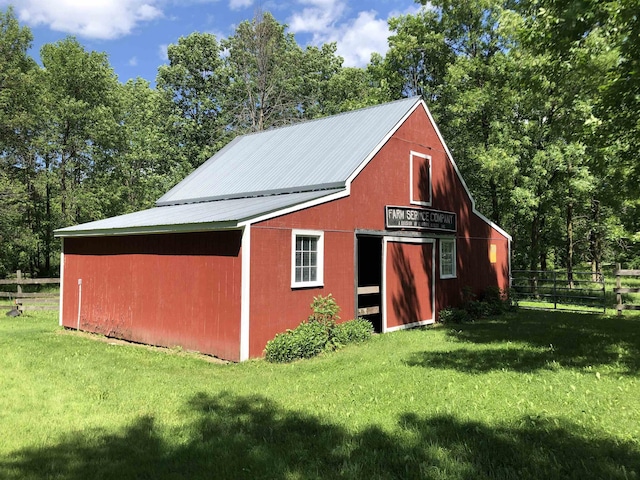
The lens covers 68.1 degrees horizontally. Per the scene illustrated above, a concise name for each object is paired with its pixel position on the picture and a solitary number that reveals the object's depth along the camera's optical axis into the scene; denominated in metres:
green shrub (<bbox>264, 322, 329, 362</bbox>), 9.66
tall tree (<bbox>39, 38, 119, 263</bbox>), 28.33
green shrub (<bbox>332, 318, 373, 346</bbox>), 11.01
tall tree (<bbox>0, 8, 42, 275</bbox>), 23.50
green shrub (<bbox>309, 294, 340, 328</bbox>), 11.12
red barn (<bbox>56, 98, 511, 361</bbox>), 10.16
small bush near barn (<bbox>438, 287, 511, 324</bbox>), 15.70
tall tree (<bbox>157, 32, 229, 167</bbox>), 35.88
